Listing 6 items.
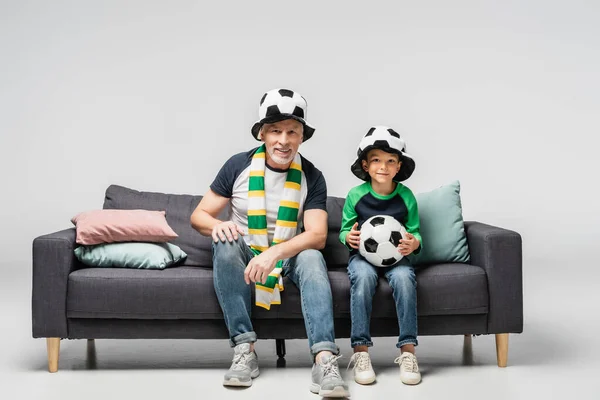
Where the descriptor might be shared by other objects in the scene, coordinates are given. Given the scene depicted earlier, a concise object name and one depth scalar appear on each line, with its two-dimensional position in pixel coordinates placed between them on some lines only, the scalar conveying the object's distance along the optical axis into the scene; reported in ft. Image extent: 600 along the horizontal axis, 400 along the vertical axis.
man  11.40
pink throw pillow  12.65
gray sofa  12.01
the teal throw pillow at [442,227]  13.20
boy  11.64
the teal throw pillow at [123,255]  12.64
